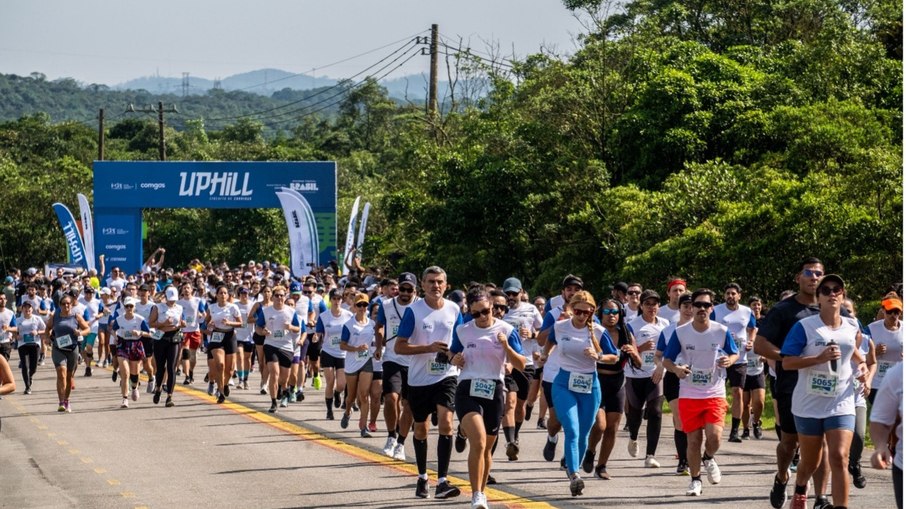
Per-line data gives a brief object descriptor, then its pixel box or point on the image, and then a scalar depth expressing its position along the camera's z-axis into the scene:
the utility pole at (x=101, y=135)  68.81
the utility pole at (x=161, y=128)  64.88
